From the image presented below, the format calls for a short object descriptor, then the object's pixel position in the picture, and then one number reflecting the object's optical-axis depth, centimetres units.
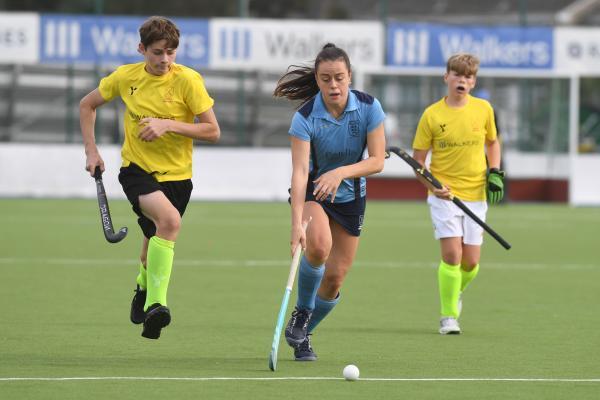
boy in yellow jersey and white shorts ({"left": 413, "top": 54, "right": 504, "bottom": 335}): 1911
